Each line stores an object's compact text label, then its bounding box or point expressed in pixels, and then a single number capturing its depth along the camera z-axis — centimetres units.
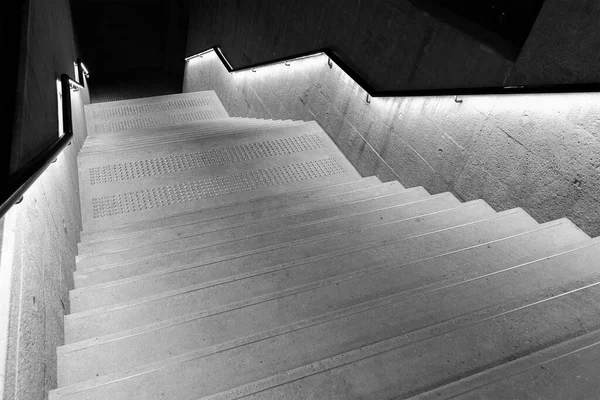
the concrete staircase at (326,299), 168
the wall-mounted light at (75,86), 521
